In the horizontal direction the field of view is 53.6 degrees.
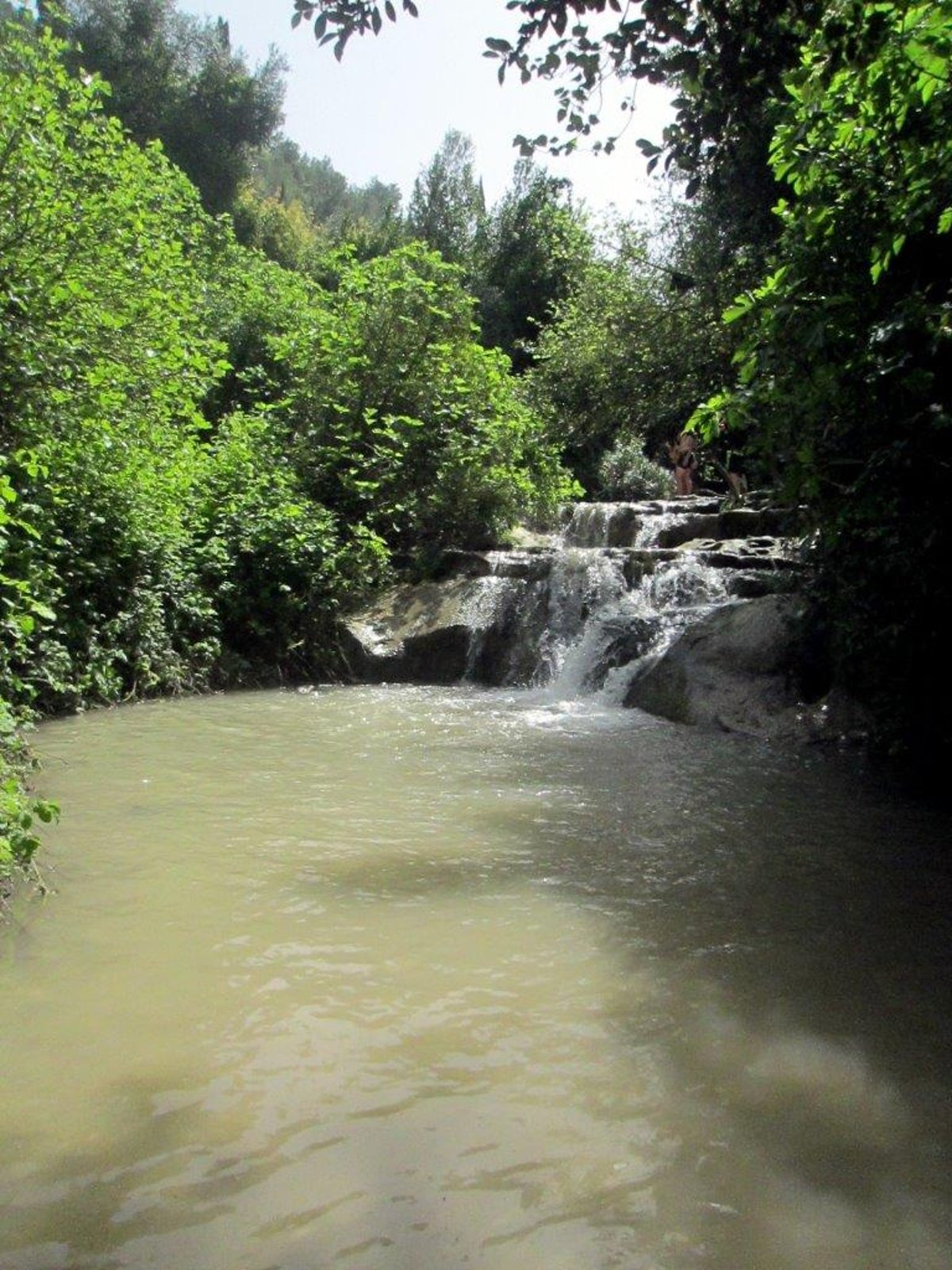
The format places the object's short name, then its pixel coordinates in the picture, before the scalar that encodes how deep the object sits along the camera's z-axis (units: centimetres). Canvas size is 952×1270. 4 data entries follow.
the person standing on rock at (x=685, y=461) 1661
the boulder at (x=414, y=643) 1155
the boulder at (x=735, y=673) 842
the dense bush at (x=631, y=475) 1886
